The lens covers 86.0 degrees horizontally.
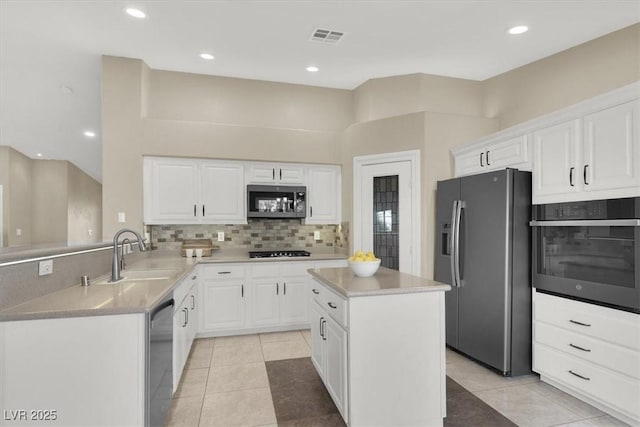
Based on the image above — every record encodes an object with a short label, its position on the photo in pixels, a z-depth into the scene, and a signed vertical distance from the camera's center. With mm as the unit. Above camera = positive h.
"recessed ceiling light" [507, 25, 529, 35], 3184 +1766
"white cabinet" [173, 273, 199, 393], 2488 -877
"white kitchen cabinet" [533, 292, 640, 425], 2150 -945
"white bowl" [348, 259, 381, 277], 2441 -359
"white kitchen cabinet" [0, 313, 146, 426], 1618 -746
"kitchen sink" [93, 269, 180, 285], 2977 -496
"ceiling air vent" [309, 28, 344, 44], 3328 +1803
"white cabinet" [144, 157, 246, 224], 4012 +308
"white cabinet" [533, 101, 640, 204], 2186 +424
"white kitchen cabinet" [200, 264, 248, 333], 3852 -918
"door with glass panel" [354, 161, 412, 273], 4035 +59
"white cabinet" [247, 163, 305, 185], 4340 +557
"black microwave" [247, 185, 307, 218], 4242 +199
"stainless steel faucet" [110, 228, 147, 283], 2451 -346
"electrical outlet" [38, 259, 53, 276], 1976 -297
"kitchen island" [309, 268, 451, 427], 2029 -830
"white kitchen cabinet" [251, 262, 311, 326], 4023 -911
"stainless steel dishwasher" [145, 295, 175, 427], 1773 -837
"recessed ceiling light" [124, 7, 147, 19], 2951 +1789
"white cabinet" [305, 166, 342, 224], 4527 +294
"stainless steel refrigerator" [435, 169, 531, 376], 2836 -456
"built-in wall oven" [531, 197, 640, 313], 2174 -239
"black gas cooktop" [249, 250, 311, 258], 4175 -461
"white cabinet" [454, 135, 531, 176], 2941 +594
